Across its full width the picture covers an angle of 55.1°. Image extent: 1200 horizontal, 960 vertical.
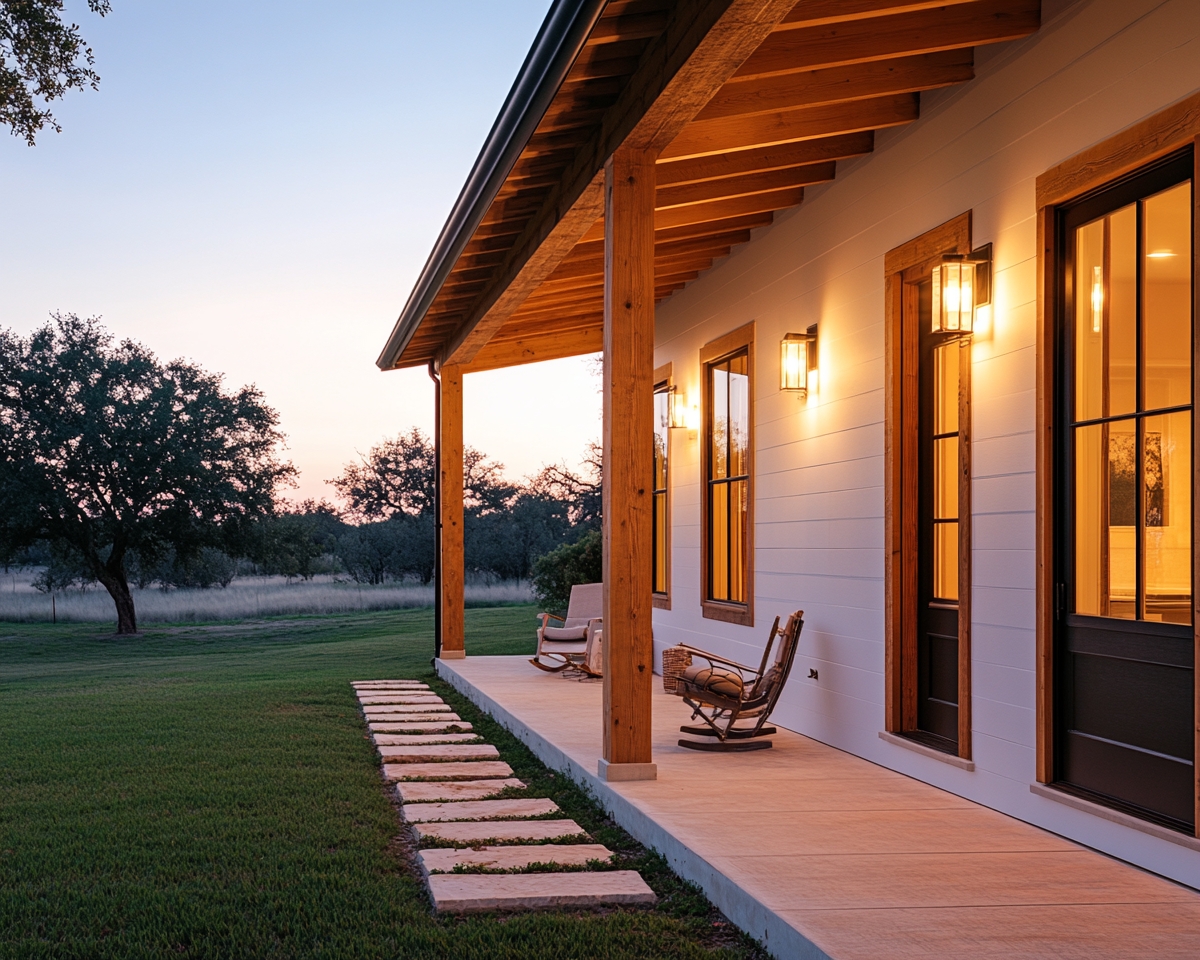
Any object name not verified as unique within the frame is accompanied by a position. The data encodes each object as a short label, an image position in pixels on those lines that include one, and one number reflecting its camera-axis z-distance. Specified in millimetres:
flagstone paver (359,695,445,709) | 9062
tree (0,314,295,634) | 21172
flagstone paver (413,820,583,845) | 4613
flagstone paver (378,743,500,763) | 6539
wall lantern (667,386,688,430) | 9203
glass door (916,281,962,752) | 5316
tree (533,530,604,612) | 14867
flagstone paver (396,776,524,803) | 5449
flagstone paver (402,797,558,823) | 5043
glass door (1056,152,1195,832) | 3600
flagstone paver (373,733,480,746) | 7098
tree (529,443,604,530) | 27406
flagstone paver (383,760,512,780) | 6004
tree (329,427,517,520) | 40125
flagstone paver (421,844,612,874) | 4152
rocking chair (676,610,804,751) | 6066
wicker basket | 6477
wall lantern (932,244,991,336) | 4789
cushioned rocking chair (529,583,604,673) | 10141
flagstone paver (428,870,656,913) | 3701
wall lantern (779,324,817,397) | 6656
